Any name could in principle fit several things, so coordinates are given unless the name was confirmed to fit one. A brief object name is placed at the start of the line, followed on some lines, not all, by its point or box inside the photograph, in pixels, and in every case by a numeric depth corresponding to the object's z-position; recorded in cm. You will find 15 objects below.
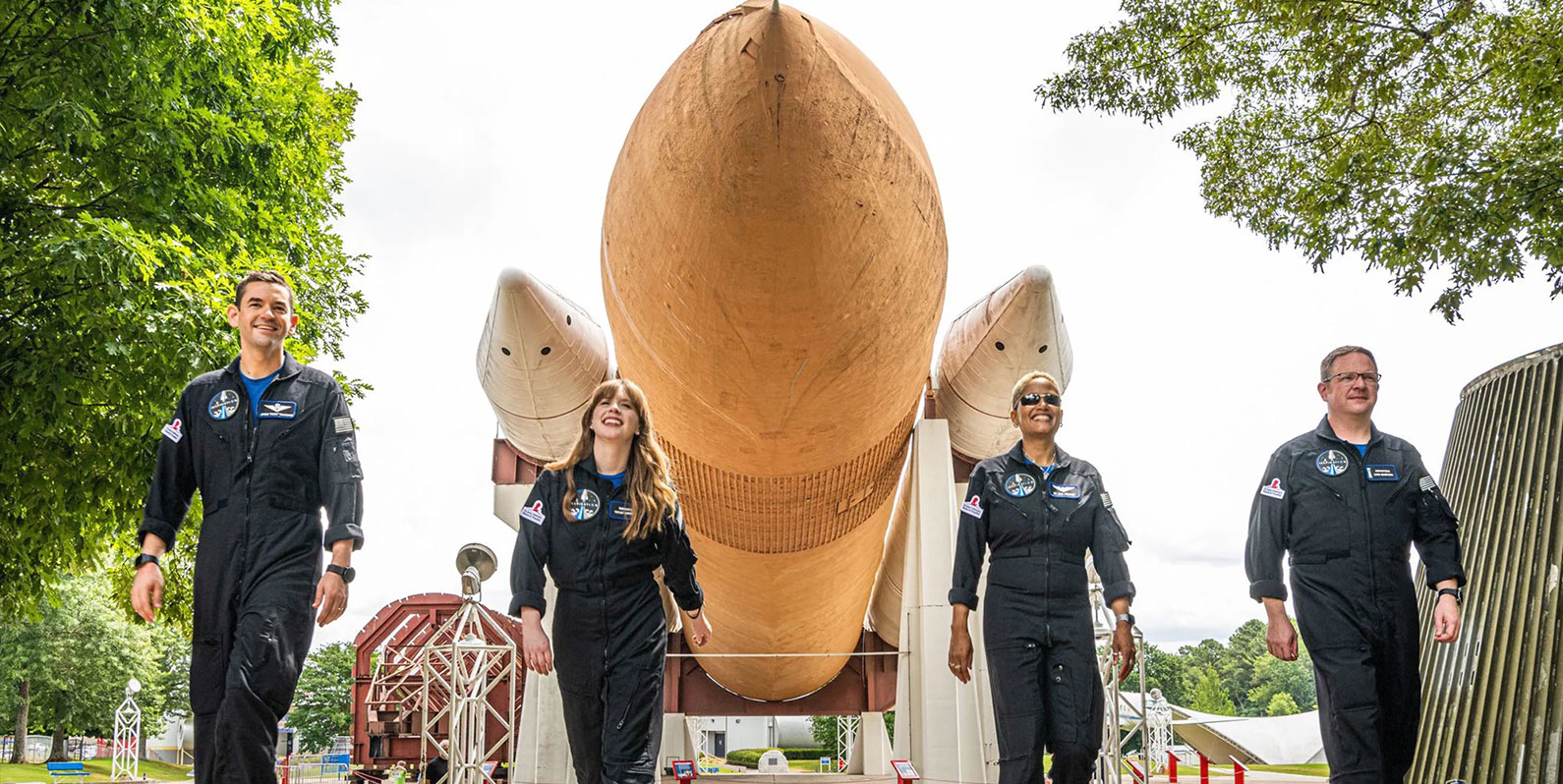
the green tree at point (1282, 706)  6744
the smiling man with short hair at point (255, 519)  292
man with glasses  352
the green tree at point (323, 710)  5753
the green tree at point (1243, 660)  8062
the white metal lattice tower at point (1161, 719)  1990
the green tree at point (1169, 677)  7544
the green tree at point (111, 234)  730
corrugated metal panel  641
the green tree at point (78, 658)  3447
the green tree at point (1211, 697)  6731
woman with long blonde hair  328
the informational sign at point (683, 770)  824
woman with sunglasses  362
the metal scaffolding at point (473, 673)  887
